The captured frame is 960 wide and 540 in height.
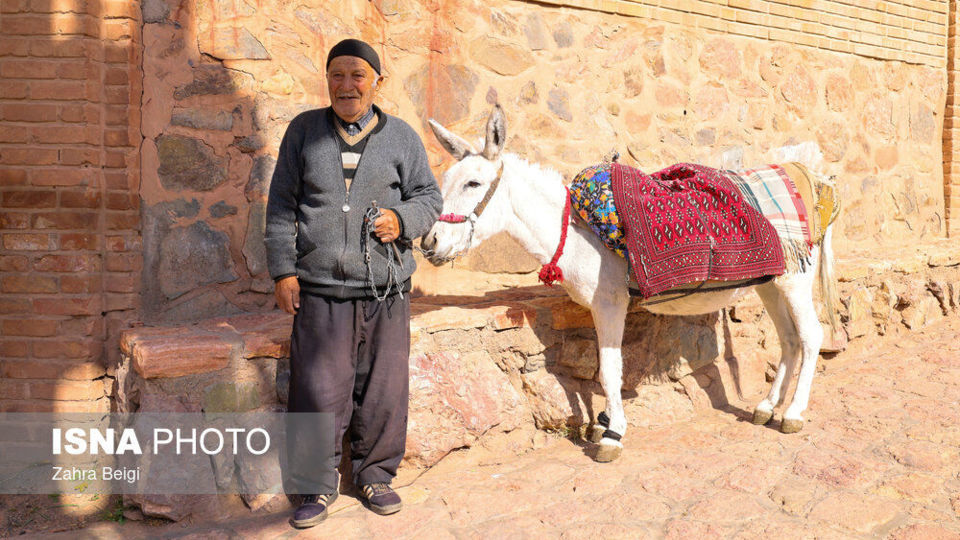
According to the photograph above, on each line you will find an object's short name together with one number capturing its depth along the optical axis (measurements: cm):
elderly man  287
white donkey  331
